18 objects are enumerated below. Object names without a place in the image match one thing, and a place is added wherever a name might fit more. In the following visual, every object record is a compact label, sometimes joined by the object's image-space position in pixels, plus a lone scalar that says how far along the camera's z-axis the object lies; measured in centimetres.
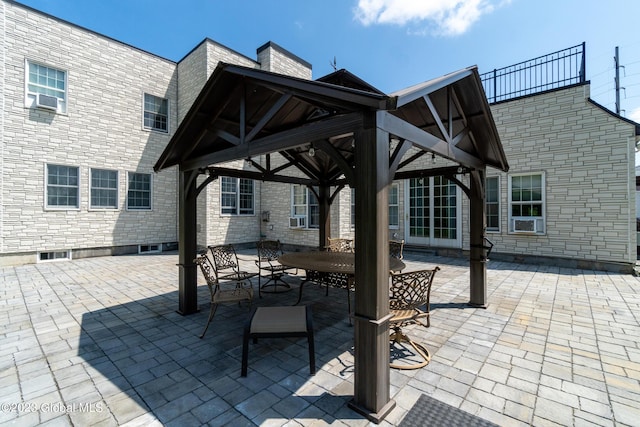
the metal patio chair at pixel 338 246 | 673
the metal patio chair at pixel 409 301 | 289
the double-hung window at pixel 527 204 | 788
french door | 941
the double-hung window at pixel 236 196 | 1131
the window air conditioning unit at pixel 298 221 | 1103
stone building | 723
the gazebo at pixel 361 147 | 221
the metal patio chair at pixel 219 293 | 370
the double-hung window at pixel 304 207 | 1088
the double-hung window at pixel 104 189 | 950
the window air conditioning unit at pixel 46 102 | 831
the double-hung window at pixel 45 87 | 830
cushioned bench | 271
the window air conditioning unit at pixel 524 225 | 789
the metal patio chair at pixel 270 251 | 612
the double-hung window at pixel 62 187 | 866
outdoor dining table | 400
